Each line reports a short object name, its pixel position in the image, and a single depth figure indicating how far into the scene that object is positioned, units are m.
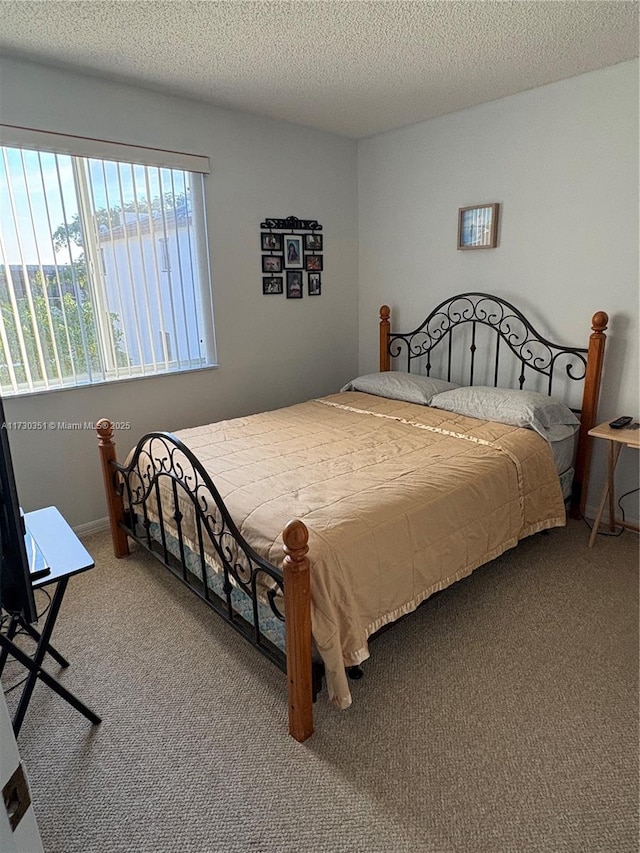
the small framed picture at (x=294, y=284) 3.85
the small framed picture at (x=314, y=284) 3.98
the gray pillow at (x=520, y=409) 2.81
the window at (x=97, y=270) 2.68
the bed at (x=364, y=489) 1.74
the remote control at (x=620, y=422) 2.74
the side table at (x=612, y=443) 2.55
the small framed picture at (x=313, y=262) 3.92
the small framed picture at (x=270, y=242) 3.64
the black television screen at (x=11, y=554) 1.01
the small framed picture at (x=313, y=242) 3.88
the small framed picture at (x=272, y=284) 3.71
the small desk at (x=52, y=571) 1.57
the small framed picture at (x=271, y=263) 3.68
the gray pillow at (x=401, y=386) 3.42
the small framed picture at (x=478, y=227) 3.30
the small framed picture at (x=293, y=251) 3.78
